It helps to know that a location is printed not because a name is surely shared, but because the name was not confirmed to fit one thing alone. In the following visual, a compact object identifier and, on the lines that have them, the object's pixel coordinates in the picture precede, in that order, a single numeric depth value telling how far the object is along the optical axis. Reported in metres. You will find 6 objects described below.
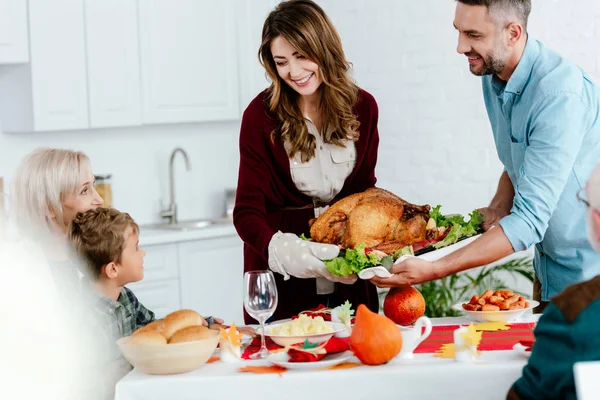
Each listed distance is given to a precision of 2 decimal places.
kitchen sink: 5.41
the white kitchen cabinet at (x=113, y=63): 4.93
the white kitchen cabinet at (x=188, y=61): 5.19
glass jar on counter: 5.13
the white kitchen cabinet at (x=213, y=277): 5.10
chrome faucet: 5.53
